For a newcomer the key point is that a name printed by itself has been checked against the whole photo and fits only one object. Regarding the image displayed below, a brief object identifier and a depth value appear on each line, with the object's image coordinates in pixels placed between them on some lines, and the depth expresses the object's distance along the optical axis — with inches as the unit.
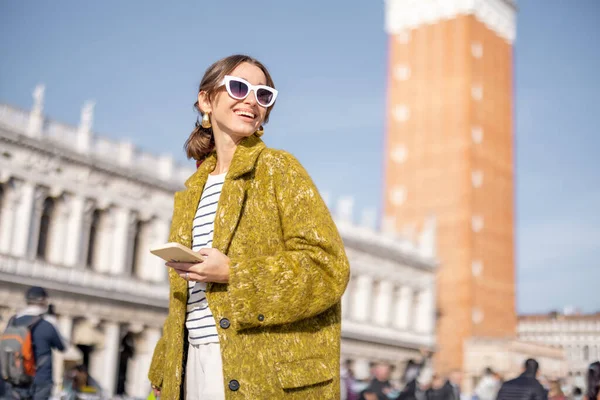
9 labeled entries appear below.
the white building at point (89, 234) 898.1
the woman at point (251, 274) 98.3
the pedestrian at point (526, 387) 321.1
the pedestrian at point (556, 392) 456.8
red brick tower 1615.4
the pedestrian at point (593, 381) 258.8
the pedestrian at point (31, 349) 218.2
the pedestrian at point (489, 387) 619.5
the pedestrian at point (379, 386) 412.8
